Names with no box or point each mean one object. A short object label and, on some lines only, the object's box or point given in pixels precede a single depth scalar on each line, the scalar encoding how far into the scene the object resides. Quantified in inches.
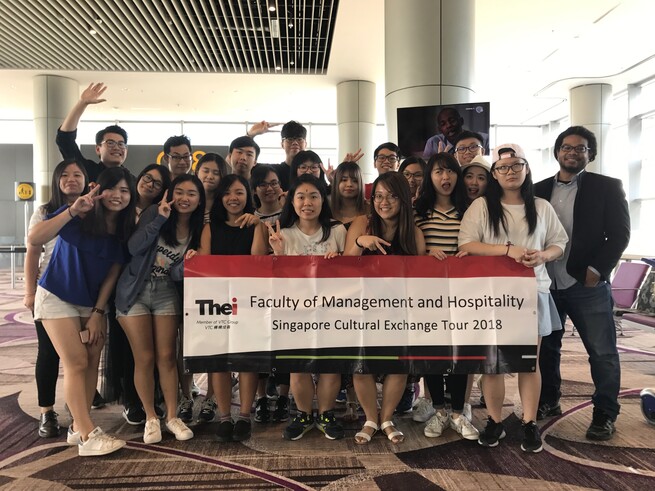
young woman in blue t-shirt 109.7
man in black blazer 122.5
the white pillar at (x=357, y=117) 538.0
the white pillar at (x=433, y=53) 212.7
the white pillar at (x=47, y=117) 509.0
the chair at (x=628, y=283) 213.0
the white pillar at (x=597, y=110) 541.6
